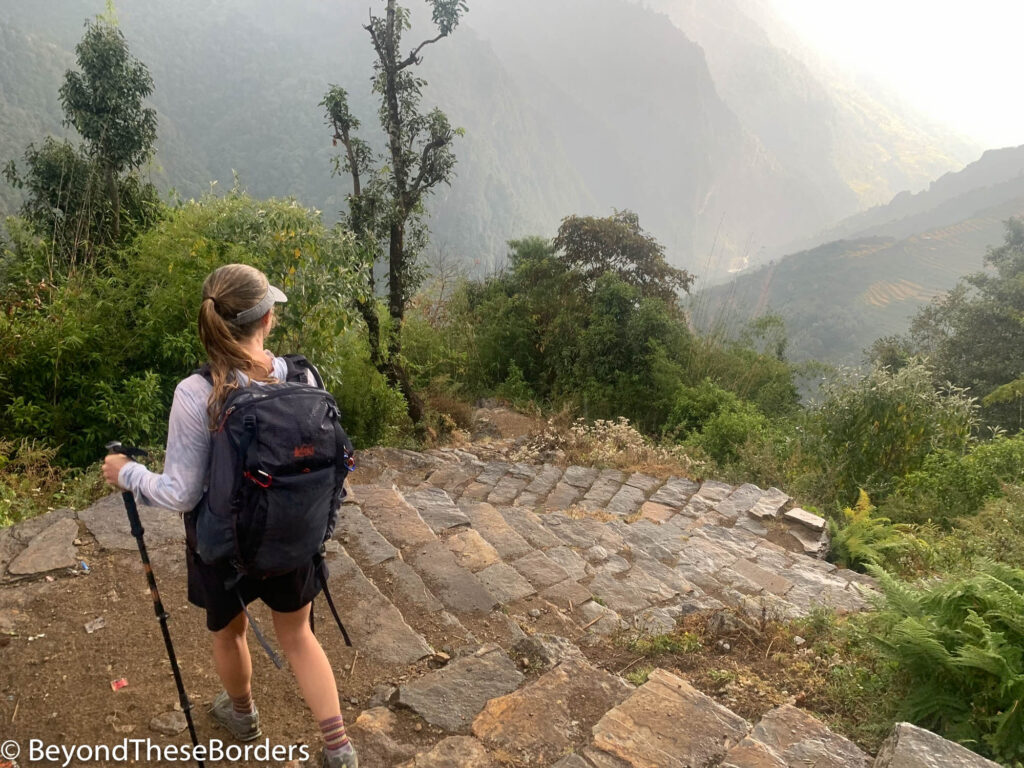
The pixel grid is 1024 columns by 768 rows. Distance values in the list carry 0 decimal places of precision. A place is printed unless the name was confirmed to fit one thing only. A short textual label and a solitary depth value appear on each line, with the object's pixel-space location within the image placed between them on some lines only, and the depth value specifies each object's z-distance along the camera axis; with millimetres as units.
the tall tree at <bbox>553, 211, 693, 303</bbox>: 13719
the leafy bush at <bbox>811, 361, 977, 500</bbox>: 7645
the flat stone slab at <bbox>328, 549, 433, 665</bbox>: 2912
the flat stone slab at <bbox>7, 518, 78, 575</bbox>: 3127
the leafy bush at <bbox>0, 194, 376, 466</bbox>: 4930
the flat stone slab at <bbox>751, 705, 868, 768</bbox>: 2184
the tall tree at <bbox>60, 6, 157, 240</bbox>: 7637
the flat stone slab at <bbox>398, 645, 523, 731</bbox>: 2443
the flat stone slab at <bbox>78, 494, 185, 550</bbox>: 3461
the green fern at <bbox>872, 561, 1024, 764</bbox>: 2193
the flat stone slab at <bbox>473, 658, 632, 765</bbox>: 2270
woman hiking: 1745
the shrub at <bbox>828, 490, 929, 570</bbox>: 5262
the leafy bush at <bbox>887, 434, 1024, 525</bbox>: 6512
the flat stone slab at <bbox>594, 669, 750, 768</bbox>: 2184
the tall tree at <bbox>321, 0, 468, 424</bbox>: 6980
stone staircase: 2271
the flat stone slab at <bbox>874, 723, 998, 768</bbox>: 1862
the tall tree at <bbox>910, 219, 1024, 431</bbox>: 13953
